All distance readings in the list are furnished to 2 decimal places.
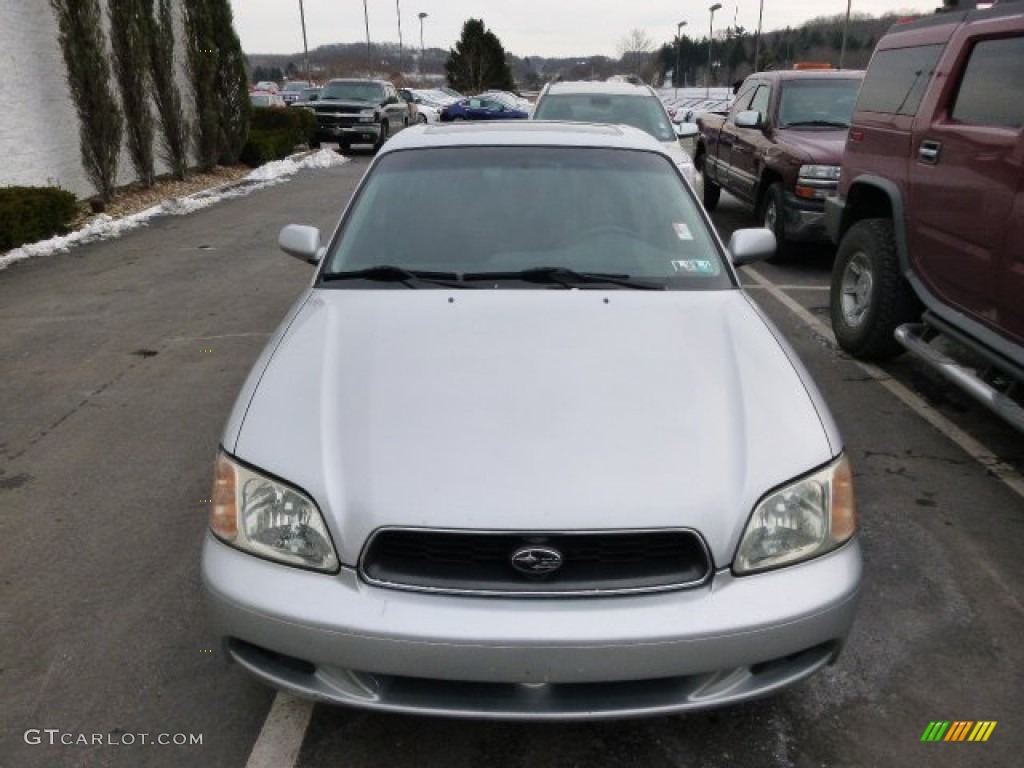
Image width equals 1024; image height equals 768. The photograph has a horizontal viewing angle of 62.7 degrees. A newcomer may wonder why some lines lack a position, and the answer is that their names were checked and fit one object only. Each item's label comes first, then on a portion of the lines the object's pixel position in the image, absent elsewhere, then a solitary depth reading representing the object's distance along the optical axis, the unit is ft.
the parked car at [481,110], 99.48
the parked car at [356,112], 73.77
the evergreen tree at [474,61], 189.06
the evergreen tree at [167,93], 45.57
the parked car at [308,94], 111.47
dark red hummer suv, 13.05
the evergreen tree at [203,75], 51.52
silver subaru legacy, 6.54
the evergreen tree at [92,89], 37.50
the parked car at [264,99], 99.82
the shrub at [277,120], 69.05
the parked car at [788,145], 26.78
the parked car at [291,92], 145.92
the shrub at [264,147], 60.18
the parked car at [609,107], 31.55
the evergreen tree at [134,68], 41.93
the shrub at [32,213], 29.86
